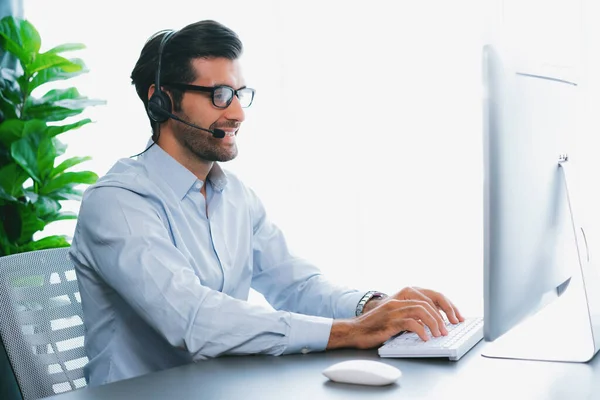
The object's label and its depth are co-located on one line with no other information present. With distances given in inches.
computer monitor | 39.4
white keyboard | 49.0
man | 53.3
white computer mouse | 43.1
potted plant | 115.7
